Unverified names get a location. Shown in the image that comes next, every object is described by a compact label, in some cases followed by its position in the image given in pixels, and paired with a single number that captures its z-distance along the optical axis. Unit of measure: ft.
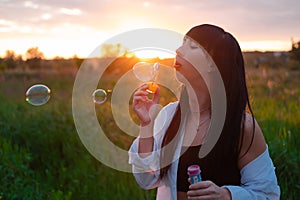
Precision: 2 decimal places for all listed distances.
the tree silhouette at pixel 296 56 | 82.90
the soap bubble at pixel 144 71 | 8.44
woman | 6.72
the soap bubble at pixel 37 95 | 11.30
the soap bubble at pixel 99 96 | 10.13
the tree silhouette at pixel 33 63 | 90.07
